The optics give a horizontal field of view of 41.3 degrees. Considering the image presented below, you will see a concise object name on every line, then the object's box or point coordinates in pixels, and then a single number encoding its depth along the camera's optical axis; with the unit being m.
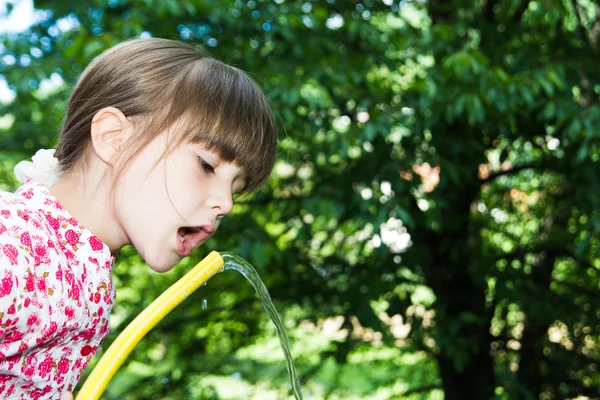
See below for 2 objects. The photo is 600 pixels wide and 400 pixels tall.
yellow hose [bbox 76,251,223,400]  1.18
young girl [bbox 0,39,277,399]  1.27
